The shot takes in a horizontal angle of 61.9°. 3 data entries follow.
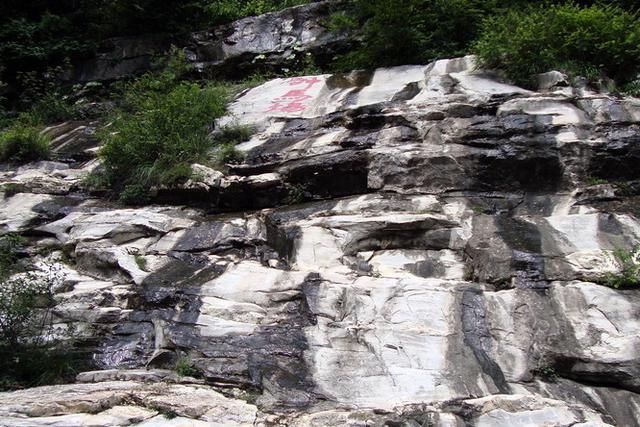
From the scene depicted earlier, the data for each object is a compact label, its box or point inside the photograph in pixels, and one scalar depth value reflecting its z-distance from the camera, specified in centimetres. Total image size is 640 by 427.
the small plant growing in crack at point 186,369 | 404
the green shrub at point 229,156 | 705
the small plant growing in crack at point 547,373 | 398
